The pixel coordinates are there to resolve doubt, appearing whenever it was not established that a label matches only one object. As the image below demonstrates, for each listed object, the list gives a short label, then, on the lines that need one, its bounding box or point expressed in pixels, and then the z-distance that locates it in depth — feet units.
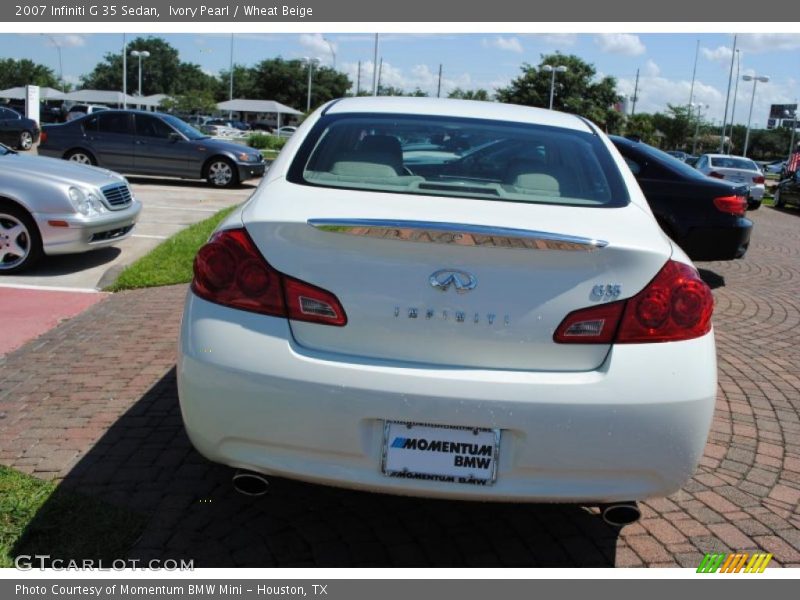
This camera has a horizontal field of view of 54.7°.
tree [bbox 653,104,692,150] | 235.81
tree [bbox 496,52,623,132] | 235.81
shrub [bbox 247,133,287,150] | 116.67
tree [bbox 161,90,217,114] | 239.50
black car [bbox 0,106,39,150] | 83.76
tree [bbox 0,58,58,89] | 319.06
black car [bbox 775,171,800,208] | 72.33
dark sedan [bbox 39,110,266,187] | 52.21
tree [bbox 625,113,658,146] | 203.23
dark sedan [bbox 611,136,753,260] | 27.73
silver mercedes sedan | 23.66
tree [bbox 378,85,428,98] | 239.23
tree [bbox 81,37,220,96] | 367.66
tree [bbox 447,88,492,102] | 254.16
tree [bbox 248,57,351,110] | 296.71
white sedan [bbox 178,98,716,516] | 8.14
